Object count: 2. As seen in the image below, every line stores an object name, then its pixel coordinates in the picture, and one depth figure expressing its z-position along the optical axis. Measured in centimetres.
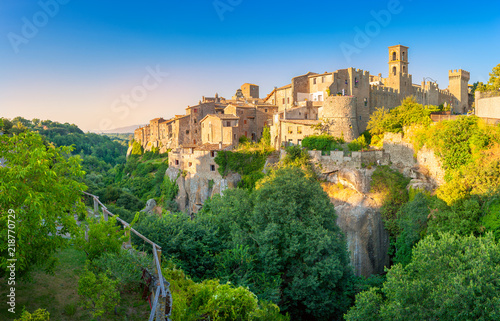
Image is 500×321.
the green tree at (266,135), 5075
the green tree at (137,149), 9238
